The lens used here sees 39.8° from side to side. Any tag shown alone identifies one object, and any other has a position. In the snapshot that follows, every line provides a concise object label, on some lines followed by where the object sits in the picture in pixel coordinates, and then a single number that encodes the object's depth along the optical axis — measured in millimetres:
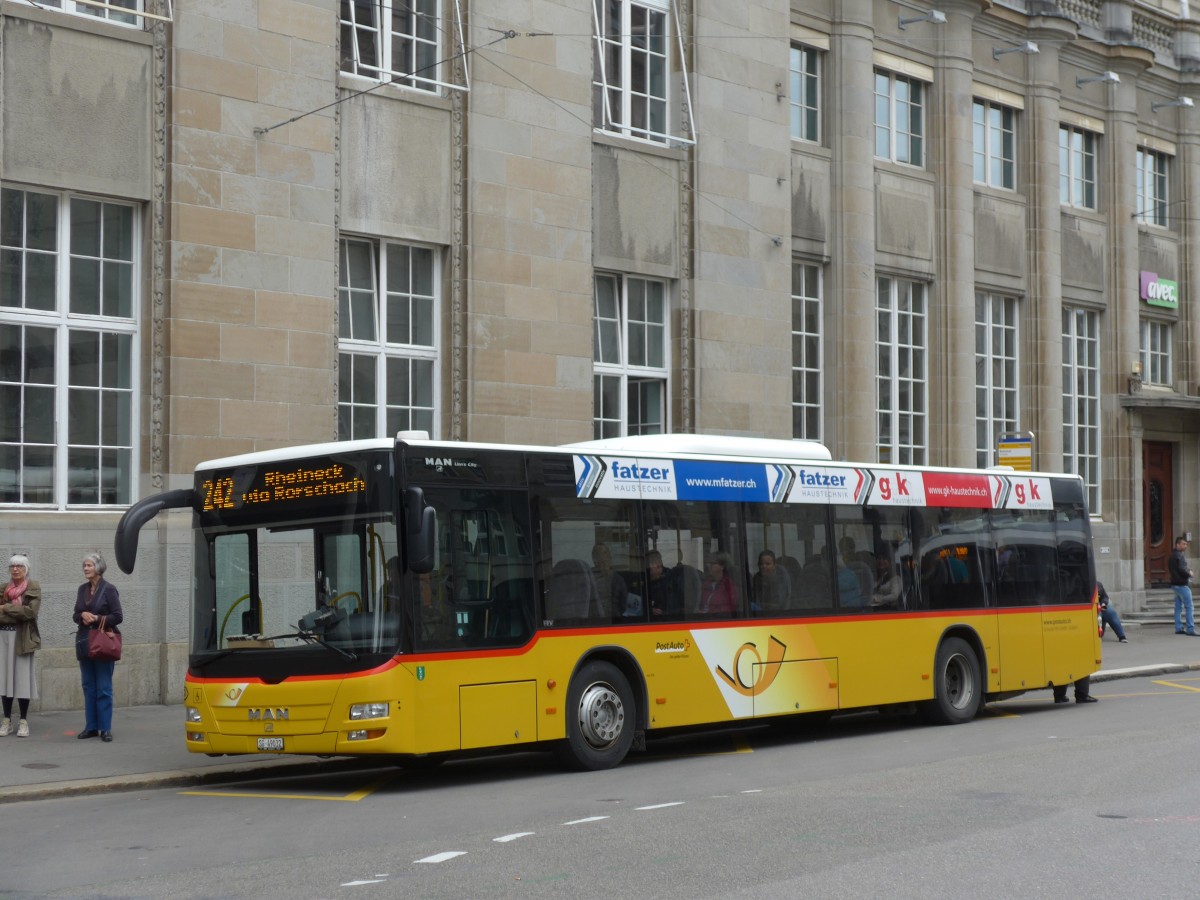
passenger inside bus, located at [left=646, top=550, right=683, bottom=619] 14203
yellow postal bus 12273
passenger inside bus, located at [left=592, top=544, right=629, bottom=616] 13766
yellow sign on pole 24672
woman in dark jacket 14984
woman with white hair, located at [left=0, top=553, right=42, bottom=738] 14891
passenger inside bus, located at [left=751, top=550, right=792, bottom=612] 15188
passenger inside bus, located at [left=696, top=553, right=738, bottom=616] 14680
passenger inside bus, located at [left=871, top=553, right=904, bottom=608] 16531
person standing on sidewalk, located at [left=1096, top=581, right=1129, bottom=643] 25406
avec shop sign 33406
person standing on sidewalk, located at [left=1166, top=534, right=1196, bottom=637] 29422
